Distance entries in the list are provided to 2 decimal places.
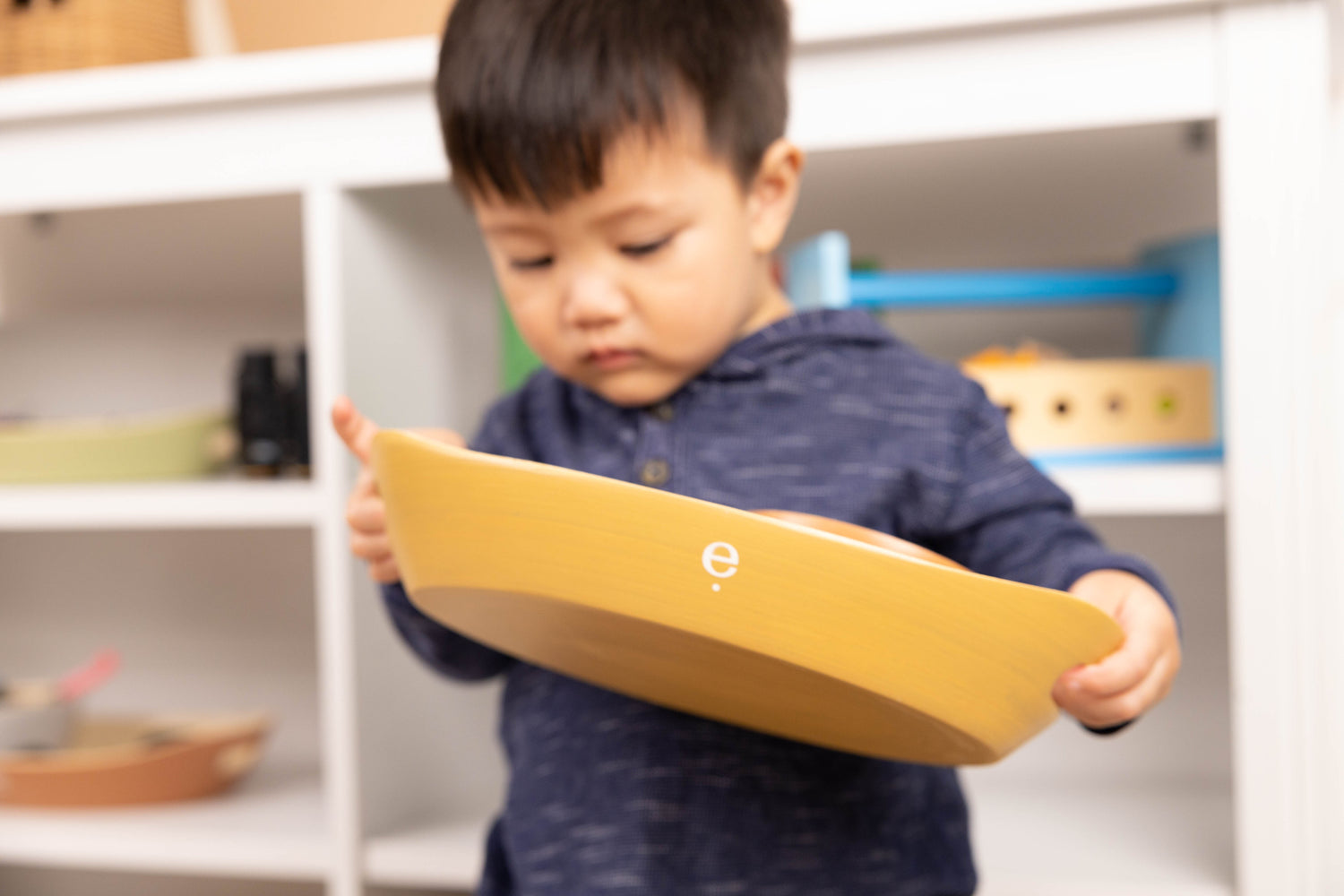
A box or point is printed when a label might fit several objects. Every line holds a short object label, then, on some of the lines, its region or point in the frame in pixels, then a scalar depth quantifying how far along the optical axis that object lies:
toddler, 0.62
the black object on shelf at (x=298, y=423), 1.11
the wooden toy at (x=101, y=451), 1.04
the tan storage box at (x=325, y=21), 0.93
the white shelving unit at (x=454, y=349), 0.75
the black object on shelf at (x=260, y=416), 1.10
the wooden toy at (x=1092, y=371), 0.87
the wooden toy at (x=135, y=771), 1.04
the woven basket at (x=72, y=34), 1.03
